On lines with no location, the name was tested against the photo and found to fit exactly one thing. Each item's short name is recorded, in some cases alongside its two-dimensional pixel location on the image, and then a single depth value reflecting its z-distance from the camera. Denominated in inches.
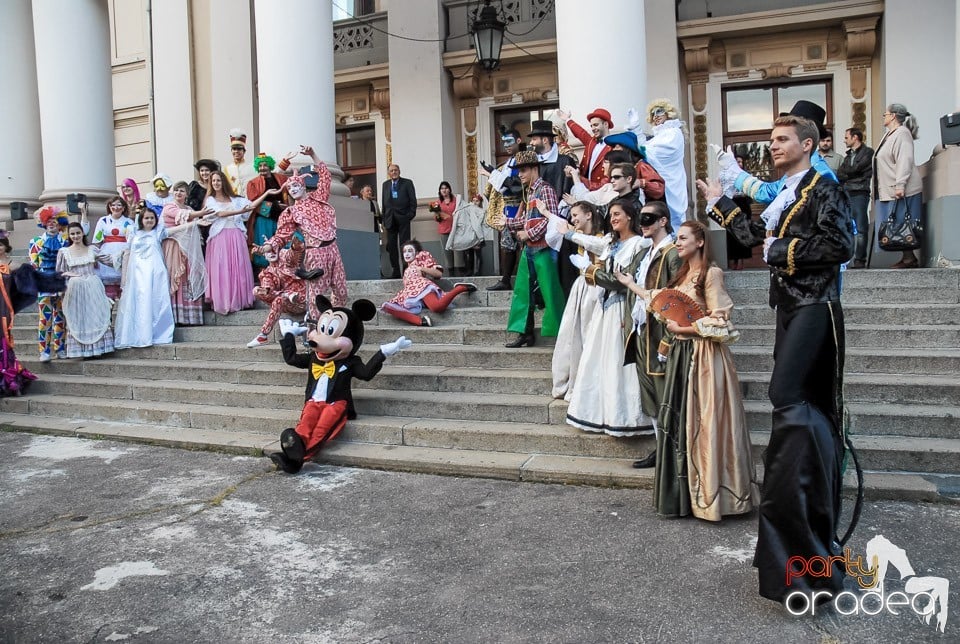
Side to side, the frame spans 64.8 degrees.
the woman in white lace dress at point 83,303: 330.3
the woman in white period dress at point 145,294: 340.8
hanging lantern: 457.7
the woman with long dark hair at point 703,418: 165.6
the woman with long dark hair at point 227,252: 352.8
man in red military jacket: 286.7
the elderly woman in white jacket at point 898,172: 332.2
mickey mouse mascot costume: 228.7
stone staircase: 203.2
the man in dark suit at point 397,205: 490.9
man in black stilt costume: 123.9
